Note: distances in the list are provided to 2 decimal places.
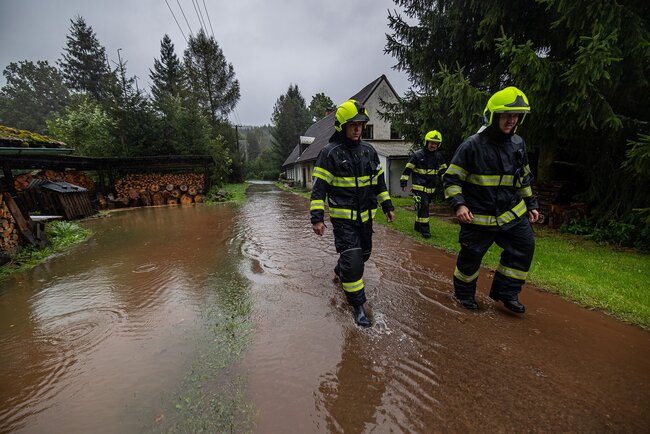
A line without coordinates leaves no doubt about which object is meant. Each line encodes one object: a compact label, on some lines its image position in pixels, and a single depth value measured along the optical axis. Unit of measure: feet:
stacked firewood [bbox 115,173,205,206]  44.06
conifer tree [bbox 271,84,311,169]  148.46
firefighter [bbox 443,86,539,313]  9.19
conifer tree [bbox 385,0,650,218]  16.43
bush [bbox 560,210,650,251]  17.71
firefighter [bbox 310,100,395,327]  9.52
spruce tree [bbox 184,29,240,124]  91.60
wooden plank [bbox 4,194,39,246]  18.84
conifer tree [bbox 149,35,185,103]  106.52
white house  49.59
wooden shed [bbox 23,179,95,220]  31.55
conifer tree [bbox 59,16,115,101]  111.24
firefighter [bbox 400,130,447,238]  19.63
